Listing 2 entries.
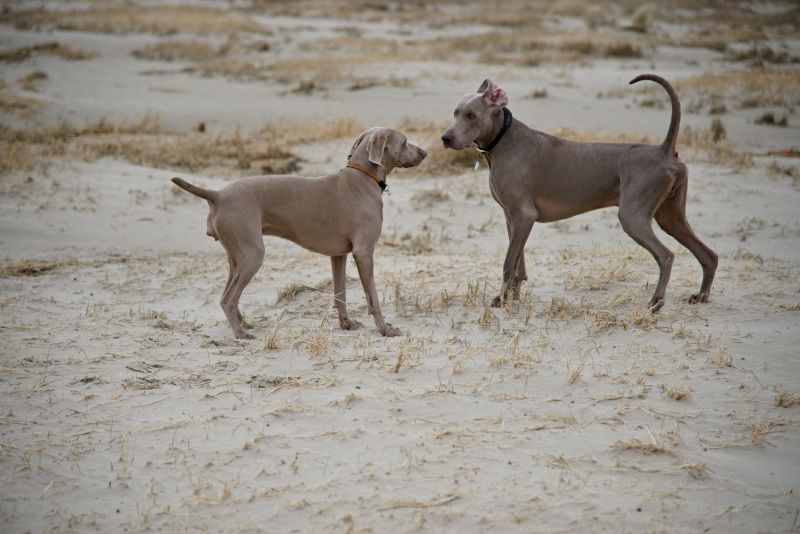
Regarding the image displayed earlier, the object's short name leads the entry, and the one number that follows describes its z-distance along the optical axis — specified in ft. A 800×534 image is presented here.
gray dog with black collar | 44.29
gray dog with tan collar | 41.16
